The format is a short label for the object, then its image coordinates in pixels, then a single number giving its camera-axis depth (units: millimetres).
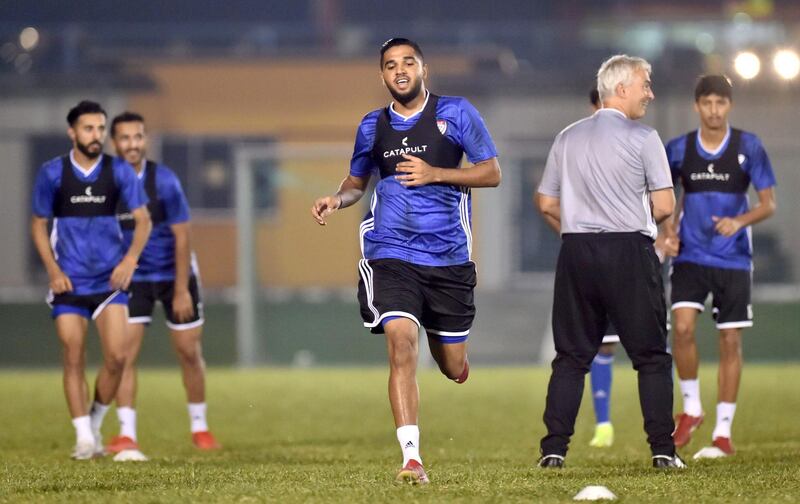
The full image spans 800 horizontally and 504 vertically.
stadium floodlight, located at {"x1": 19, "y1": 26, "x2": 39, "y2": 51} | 71187
